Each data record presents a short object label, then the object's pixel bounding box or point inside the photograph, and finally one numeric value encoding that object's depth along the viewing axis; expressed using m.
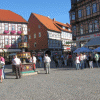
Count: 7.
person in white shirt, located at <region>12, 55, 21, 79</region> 11.07
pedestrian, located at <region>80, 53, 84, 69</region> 15.73
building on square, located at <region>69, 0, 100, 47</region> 26.88
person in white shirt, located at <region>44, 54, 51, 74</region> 13.23
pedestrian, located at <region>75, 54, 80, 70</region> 15.41
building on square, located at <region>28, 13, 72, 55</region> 45.50
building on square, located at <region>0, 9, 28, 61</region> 34.75
